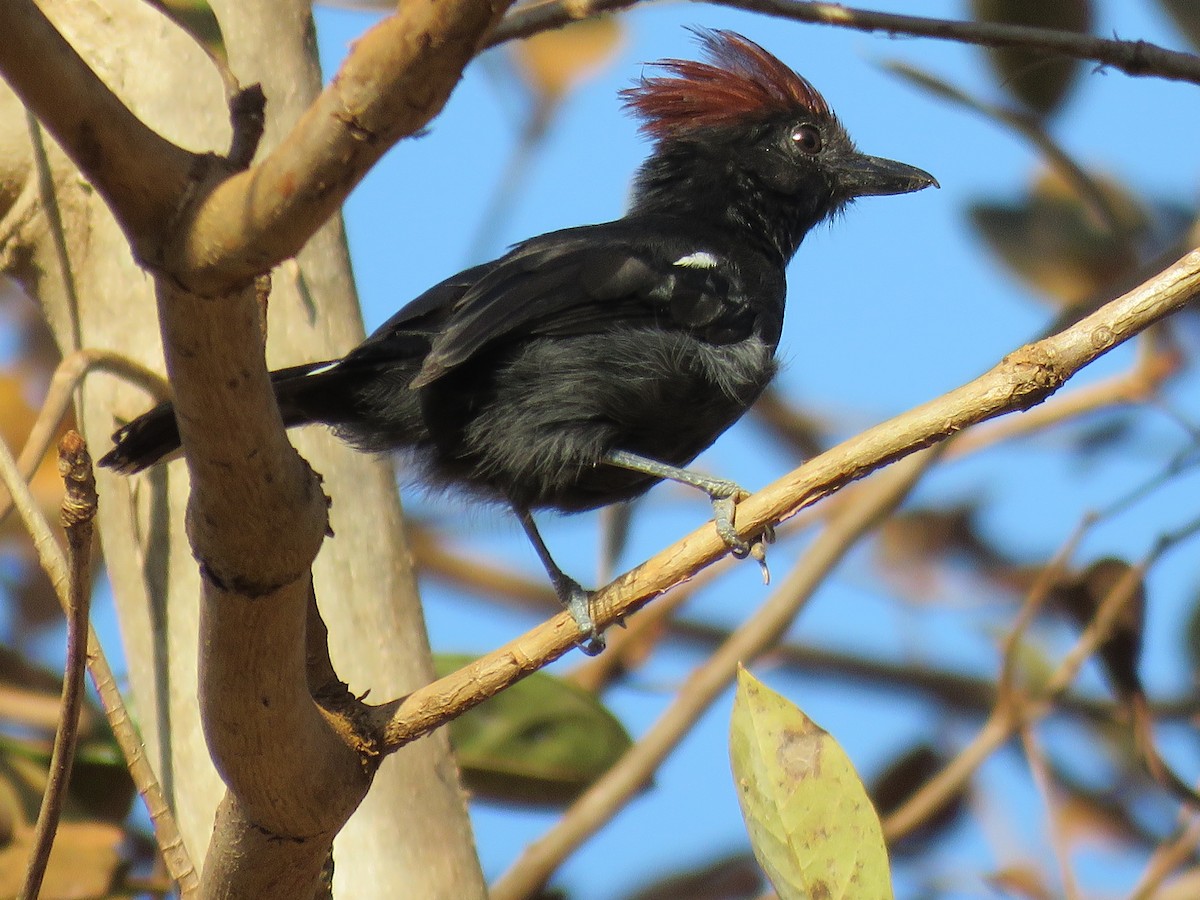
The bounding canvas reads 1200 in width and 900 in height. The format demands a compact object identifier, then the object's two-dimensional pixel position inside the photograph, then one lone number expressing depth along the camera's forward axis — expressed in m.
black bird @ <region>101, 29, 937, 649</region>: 6.75
